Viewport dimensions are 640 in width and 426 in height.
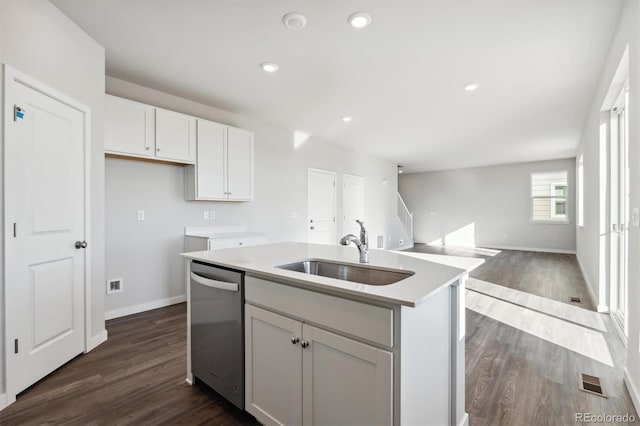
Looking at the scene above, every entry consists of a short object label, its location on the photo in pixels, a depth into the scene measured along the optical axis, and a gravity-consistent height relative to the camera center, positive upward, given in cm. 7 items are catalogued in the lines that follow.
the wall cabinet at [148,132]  303 +86
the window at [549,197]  833 +43
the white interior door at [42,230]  189 -13
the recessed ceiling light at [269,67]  298 +145
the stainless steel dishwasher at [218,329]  168 -69
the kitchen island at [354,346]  110 -56
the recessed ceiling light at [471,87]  341 +143
